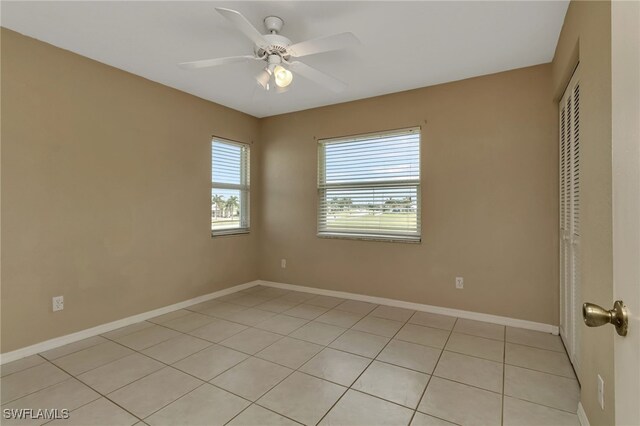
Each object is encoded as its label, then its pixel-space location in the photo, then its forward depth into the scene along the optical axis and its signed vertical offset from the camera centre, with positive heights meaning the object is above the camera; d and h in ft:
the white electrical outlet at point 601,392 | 4.52 -2.78
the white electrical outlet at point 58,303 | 8.58 -2.58
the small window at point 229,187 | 13.50 +1.09
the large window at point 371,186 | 11.91 +0.98
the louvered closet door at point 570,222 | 6.93 -0.38
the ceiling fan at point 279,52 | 6.22 +3.54
